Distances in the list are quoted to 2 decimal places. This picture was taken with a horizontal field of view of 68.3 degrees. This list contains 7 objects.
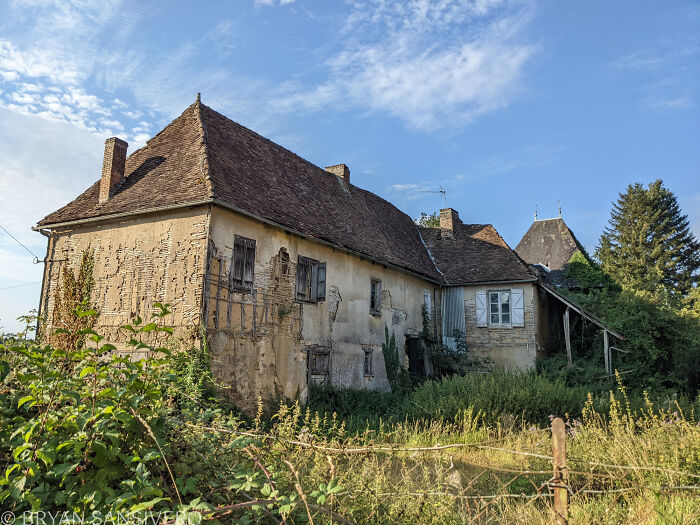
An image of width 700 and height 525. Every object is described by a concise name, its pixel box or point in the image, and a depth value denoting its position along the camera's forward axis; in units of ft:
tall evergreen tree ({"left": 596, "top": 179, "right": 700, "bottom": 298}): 122.21
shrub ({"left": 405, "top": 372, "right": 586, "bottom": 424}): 41.06
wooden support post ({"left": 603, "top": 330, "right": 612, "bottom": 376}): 62.03
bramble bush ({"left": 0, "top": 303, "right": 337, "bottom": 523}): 10.82
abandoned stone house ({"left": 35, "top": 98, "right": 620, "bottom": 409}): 39.37
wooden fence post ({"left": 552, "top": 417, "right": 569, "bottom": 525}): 11.35
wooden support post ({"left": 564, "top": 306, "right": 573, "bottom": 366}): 65.77
